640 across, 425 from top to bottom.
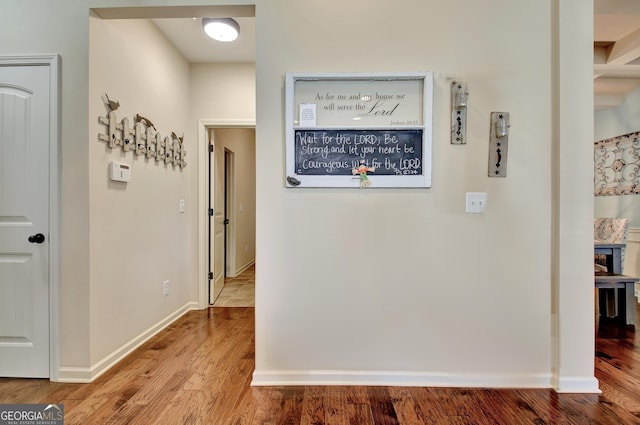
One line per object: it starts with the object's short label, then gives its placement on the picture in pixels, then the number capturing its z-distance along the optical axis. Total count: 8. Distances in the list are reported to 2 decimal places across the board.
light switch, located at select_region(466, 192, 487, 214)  1.82
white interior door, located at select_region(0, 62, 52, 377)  1.89
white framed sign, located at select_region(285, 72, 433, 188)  1.81
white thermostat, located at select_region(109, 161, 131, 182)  2.09
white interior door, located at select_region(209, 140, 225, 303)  3.48
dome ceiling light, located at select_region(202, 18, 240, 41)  2.42
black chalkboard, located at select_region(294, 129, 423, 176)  1.81
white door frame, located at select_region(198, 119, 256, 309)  3.29
